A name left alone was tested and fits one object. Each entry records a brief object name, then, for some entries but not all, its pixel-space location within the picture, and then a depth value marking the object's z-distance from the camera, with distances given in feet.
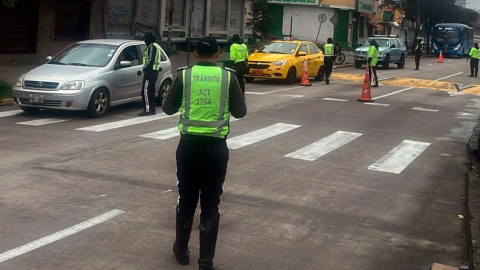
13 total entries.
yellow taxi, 80.43
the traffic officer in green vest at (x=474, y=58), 114.50
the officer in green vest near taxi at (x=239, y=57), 64.83
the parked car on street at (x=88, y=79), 46.09
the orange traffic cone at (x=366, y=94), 66.28
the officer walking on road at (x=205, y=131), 18.22
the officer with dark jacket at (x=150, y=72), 48.98
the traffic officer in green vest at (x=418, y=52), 128.26
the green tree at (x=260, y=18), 135.64
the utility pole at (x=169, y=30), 78.77
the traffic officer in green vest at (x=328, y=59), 83.79
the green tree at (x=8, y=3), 58.13
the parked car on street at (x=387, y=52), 126.21
